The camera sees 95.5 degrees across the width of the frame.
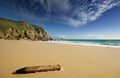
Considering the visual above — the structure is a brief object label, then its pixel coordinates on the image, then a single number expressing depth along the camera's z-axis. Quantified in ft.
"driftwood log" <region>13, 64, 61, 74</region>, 6.34
